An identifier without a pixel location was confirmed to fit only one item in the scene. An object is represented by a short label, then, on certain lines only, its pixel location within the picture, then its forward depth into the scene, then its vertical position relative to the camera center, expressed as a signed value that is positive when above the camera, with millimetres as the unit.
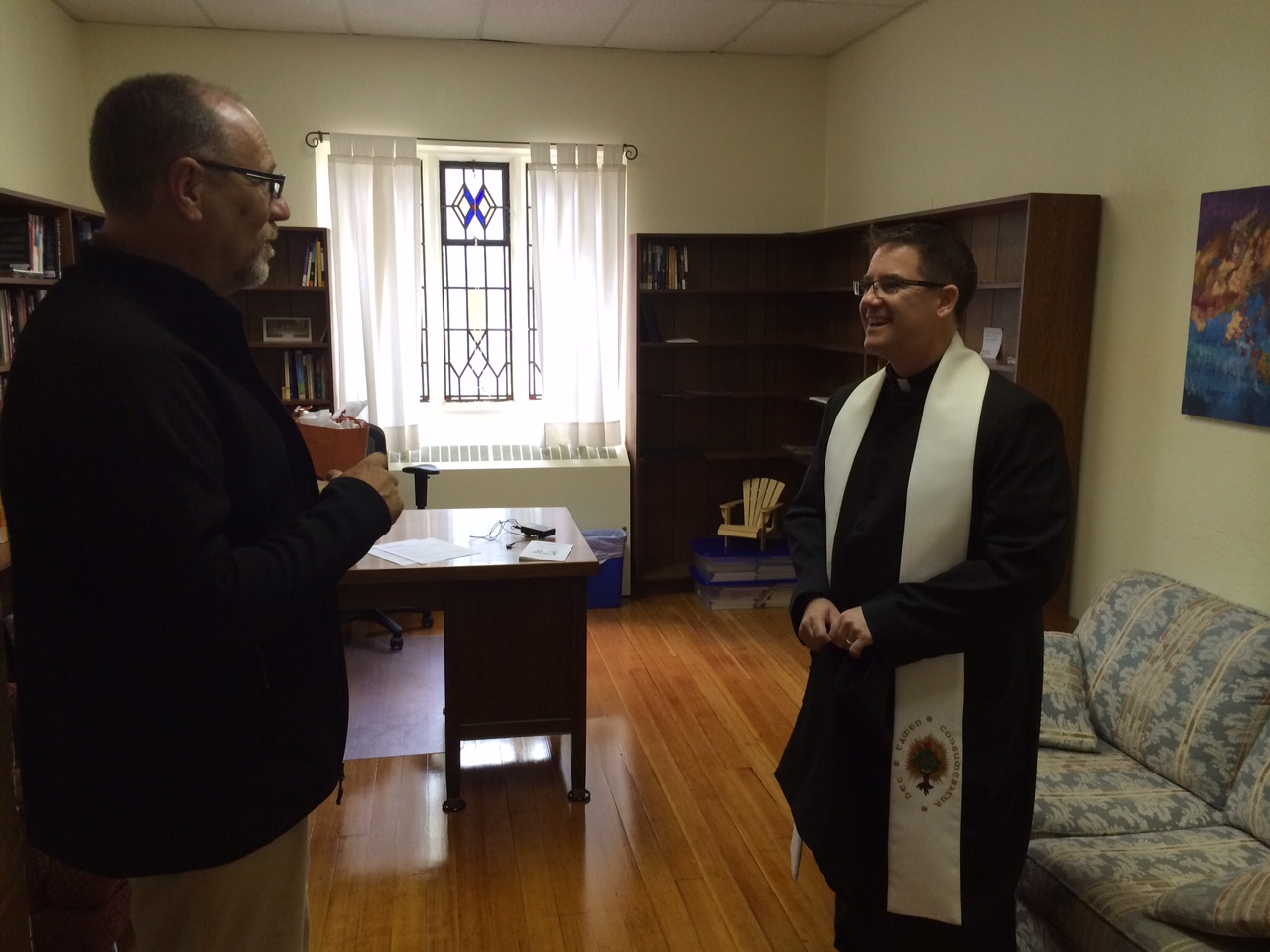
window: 5180 +121
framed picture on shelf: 4914 -53
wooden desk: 2891 -1002
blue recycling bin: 4980 -1272
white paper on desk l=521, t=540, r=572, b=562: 2877 -700
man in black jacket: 1021 -264
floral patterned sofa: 1806 -1067
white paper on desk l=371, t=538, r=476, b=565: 2863 -704
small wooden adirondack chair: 5059 -977
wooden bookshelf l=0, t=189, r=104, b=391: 3469 +235
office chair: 3846 -730
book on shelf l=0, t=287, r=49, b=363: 3471 +8
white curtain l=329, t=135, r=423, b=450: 4848 +223
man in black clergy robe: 1741 -560
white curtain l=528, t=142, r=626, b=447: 5035 +224
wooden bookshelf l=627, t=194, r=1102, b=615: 5117 -226
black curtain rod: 4840 +926
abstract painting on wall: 2543 +52
